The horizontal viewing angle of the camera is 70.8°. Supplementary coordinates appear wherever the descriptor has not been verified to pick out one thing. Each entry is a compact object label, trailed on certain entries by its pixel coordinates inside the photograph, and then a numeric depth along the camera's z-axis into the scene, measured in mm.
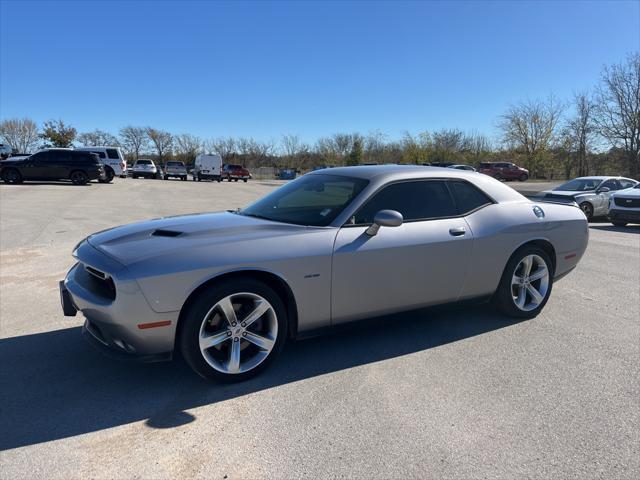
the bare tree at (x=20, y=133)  81188
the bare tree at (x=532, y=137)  55031
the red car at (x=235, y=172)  44562
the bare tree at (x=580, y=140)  46497
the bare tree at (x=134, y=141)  80000
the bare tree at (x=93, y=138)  79562
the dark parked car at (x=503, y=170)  43416
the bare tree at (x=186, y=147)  78375
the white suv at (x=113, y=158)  30356
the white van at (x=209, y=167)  40031
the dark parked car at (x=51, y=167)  22484
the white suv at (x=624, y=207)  12820
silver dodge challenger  2930
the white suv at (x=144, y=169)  38031
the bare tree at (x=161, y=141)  78950
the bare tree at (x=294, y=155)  79000
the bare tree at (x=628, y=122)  36469
